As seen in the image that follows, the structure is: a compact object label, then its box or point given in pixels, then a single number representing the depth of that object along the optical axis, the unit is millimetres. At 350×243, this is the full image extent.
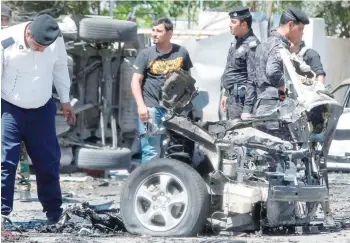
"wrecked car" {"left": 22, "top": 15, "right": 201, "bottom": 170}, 25264
